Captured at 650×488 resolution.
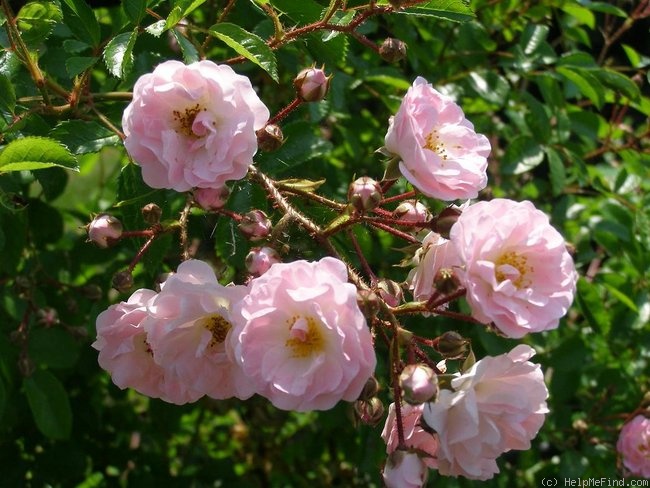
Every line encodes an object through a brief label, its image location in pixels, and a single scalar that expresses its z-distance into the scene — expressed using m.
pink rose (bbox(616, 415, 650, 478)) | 0.48
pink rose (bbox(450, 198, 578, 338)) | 0.26
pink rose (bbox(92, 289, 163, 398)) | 0.29
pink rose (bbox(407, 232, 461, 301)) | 0.27
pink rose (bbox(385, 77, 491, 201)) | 0.28
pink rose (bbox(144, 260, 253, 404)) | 0.27
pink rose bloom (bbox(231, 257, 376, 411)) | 0.24
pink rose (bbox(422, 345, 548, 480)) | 0.26
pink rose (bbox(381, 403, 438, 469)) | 0.27
